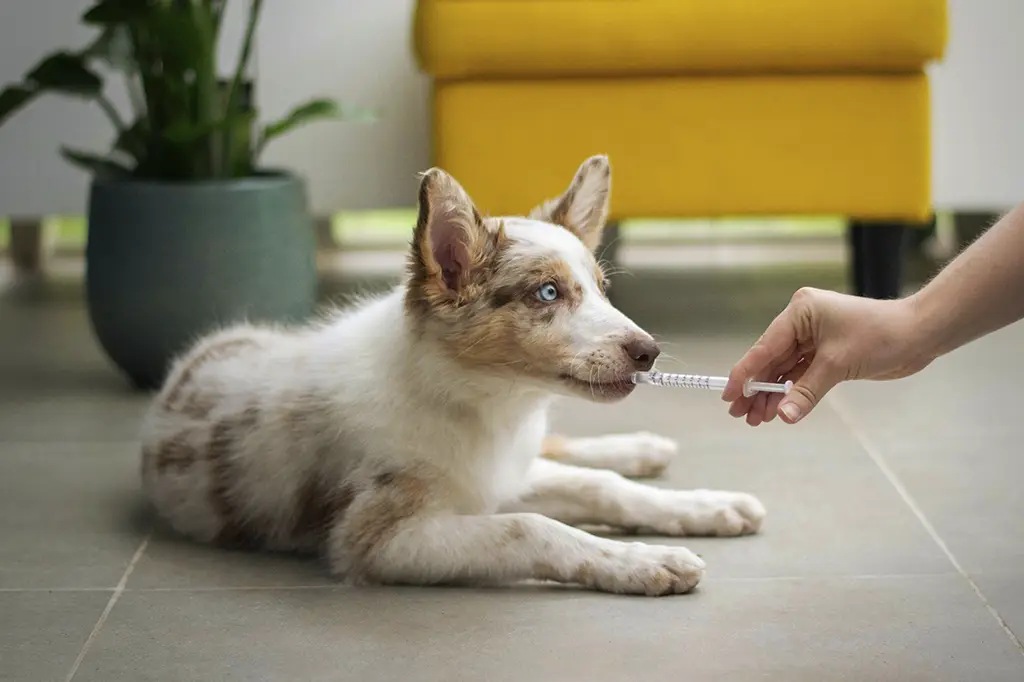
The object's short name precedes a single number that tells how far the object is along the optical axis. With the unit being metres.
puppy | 1.93
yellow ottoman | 3.27
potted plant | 3.02
